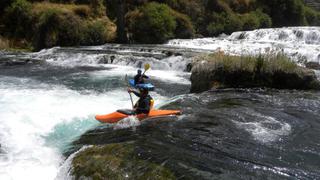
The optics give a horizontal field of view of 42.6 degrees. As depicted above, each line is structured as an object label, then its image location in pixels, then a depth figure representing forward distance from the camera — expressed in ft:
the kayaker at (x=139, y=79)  25.54
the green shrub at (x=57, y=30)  73.72
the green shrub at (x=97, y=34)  75.56
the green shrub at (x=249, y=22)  109.19
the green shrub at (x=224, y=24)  99.76
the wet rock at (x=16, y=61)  56.87
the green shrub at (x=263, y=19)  114.52
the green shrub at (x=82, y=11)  80.64
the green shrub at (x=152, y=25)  78.74
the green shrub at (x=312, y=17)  140.05
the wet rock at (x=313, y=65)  49.34
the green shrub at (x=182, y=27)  87.35
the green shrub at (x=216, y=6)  105.50
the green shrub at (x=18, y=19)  79.56
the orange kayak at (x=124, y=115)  25.76
